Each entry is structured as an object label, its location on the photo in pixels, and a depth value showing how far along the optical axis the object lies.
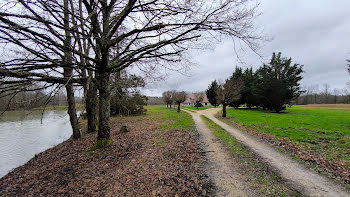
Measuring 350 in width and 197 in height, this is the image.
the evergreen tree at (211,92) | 39.97
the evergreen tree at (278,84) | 23.19
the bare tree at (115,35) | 4.03
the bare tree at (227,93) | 17.33
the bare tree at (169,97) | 38.78
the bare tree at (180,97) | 26.33
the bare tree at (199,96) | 47.16
